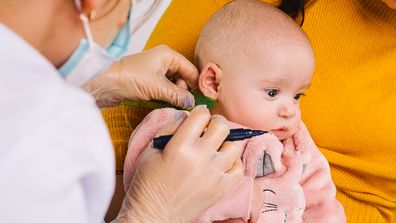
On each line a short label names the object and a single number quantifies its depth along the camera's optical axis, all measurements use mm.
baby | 1207
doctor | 686
